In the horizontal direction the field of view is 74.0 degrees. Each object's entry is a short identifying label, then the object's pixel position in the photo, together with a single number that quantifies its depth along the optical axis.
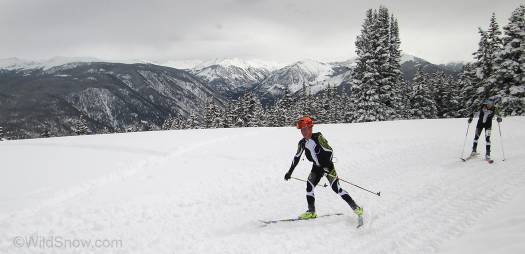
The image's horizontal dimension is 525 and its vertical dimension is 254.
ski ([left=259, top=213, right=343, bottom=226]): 8.64
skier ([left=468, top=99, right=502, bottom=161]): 13.33
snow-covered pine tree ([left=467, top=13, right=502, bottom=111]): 35.91
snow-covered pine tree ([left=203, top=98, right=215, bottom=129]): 58.48
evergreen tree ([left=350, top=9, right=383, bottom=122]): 36.47
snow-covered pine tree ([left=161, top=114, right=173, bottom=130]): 85.88
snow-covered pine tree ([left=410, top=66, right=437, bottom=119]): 45.97
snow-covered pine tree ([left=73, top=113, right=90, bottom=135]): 63.60
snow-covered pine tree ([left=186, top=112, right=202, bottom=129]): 66.44
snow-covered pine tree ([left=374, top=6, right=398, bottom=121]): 36.81
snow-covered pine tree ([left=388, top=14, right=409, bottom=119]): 37.65
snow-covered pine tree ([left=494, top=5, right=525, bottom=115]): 30.48
